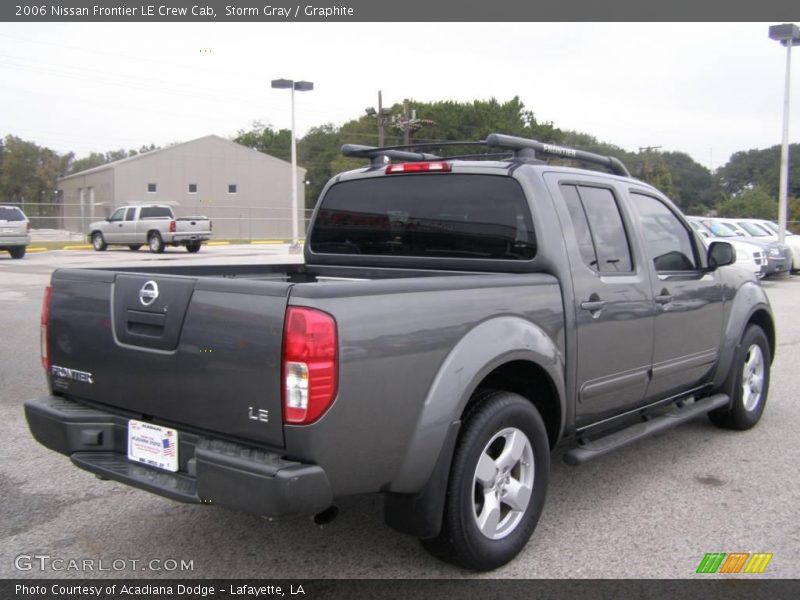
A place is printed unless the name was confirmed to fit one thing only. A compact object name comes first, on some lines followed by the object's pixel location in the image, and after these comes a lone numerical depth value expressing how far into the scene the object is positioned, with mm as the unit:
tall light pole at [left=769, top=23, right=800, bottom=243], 24141
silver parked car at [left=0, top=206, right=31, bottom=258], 23262
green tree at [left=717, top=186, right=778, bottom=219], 54812
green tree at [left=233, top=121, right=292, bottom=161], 91312
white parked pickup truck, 27656
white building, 47469
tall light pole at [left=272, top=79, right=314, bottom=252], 31531
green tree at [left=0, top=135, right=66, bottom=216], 78125
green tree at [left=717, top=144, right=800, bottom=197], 89244
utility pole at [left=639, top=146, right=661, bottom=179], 67312
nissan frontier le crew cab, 2717
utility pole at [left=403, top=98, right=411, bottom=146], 35241
